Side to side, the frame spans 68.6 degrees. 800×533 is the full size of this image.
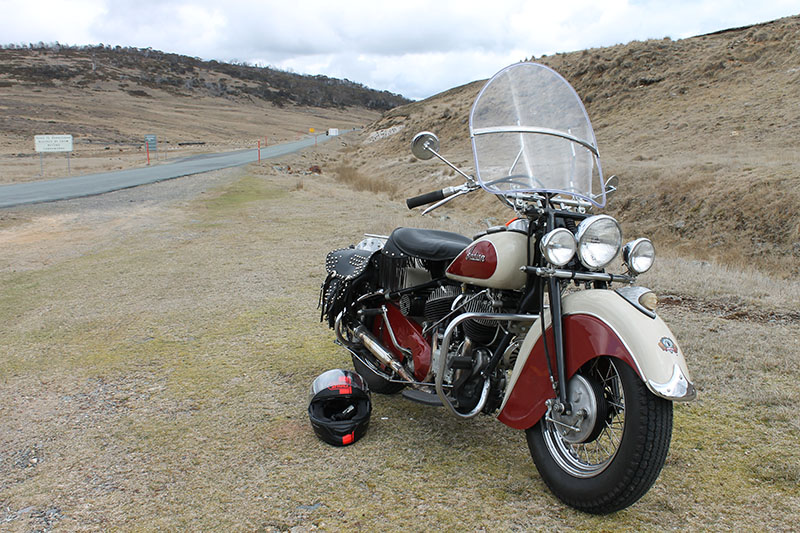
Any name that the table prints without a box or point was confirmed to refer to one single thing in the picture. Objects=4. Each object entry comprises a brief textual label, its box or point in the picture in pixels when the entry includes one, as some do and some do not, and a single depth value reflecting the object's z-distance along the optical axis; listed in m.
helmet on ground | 3.38
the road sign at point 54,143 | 28.42
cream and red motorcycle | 2.43
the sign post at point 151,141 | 35.15
